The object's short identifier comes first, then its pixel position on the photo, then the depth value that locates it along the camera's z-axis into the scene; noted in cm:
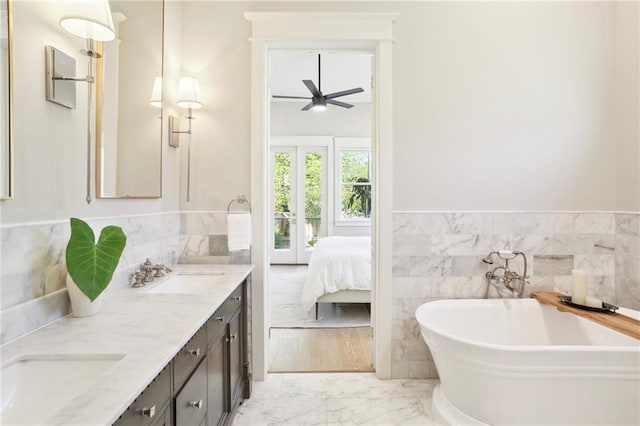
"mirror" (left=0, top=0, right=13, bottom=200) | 103
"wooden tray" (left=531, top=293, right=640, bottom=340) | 181
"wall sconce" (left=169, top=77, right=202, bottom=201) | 222
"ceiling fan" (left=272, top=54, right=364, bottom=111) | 409
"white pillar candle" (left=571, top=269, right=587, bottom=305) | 217
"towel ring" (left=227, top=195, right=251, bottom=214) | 235
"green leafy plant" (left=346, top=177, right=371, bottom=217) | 626
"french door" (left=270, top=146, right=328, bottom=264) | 619
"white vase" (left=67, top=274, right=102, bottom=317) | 122
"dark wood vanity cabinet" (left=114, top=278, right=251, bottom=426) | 94
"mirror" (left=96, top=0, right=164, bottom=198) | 158
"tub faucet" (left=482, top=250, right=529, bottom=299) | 233
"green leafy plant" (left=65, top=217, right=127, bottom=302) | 118
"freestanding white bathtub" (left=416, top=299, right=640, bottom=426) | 162
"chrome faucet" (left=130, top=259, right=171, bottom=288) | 175
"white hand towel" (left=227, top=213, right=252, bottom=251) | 219
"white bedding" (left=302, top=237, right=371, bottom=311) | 333
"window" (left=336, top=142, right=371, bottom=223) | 621
